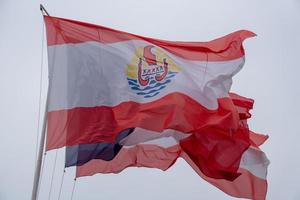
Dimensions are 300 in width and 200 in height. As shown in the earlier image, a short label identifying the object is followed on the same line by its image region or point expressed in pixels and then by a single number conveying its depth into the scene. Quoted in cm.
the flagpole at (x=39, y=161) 1088
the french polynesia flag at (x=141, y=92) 1110
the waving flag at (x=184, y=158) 1271
